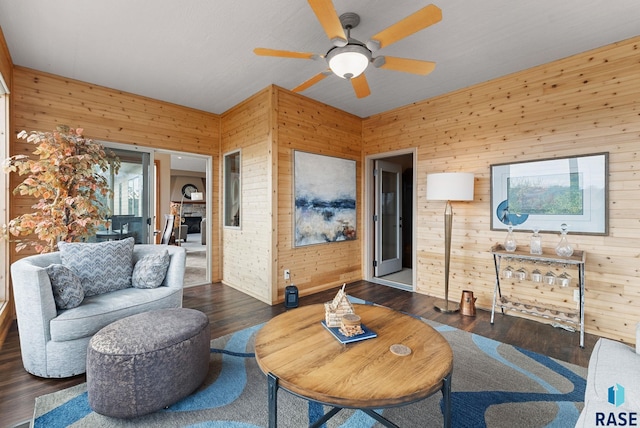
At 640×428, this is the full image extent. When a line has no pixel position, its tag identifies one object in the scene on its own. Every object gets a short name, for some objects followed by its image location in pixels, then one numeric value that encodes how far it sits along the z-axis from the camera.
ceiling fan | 1.69
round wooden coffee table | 1.19
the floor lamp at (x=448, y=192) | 3.37
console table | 2.69
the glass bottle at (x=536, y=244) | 2.98
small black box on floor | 3.58
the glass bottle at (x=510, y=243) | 3.12
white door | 5.09
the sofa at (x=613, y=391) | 0.91
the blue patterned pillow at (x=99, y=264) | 2.45
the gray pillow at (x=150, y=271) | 2.68
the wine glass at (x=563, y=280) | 2.81
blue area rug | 1.65
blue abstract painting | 4.09
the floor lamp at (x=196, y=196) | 10.92
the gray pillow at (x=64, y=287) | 2.10
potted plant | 2.85
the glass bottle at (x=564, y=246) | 2.78
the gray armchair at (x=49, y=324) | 1.99
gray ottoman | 1.63
